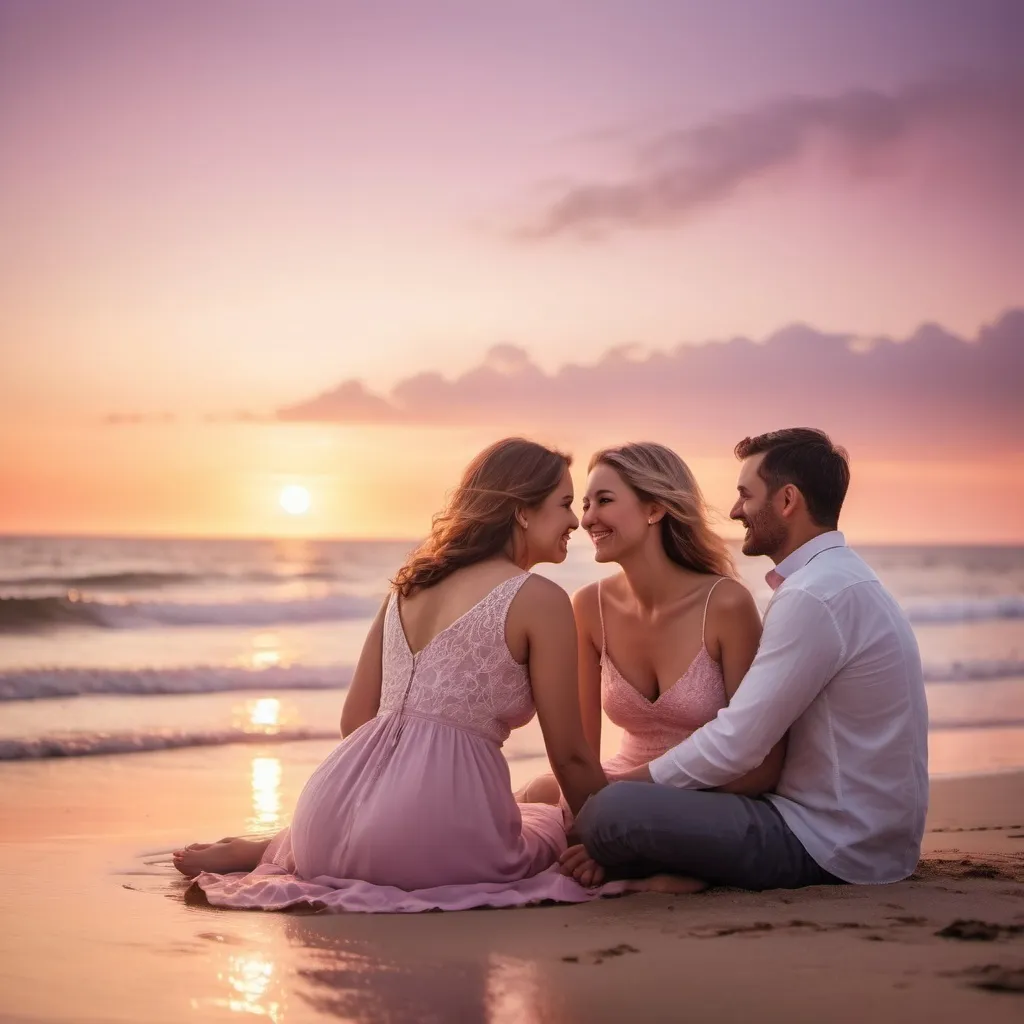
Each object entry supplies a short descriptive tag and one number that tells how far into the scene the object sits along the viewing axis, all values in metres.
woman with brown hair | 4.23
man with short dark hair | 4.08
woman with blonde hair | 4.72
